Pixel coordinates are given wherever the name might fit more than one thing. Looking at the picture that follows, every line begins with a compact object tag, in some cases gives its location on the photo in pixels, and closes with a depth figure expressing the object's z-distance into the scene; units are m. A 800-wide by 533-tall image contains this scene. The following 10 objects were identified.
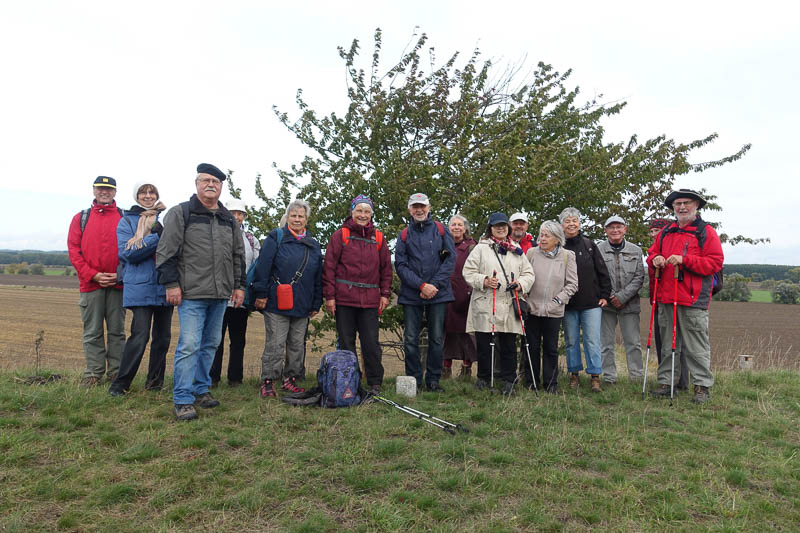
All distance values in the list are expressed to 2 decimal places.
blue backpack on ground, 5.55
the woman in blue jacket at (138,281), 5.54
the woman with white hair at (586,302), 6.63
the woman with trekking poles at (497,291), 6.27
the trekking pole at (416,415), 4.82
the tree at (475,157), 8.43
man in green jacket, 4.98
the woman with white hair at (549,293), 6.38
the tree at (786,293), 50.38
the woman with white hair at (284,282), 5.94
